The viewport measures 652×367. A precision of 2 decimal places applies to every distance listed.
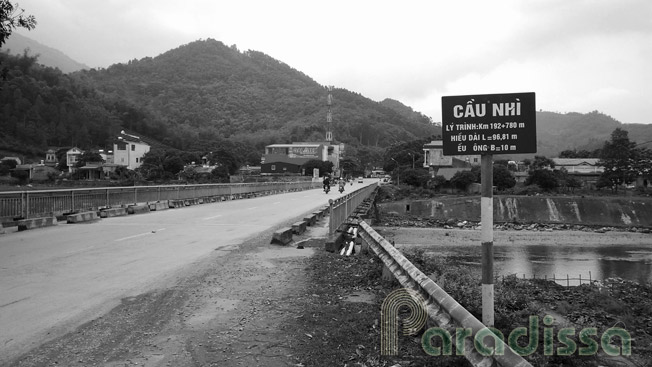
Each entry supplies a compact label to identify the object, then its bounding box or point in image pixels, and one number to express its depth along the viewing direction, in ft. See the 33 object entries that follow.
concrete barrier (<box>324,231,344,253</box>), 39.93
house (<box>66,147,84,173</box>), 270.53
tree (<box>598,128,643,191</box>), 269.03
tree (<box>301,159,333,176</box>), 371.15
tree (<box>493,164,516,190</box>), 257.75
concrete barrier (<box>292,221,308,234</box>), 48.65
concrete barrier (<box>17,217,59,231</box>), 49.85
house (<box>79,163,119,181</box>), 242.91
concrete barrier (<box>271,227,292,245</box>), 41.68
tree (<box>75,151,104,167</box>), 259.19
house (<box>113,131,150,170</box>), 281.95
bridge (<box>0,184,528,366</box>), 17.71
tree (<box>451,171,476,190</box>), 255.29
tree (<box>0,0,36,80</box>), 38.42
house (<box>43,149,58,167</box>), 286.66
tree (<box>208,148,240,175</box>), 297.12
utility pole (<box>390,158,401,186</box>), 301.96
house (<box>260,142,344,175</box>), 385.31
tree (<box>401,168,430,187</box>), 283.18
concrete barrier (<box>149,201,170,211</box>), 77.15
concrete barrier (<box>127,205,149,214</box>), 70.13
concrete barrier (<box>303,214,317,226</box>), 55.88
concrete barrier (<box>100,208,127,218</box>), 65.14
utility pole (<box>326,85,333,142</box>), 499.51
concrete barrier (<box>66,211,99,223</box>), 57.77
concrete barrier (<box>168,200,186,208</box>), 83.30
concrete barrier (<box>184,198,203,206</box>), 89.38
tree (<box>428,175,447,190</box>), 268.41
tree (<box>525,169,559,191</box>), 261.85
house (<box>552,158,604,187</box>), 310.45
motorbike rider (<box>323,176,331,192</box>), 151.05
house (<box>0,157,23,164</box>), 258.57
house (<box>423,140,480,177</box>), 289.41
